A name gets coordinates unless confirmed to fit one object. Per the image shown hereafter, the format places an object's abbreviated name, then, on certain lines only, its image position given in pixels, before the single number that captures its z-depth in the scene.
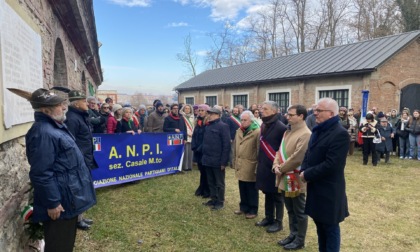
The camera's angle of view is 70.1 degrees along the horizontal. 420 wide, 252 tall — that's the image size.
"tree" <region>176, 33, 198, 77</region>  44.53
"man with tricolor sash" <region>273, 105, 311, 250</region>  4.10
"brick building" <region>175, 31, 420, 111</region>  15.44
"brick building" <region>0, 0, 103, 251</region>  2.69
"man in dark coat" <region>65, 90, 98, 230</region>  4.32
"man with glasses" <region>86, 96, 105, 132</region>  6.67
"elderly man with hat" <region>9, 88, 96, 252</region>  2.53
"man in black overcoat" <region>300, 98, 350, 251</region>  3.23
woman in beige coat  5.21
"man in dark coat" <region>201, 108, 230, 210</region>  5.66
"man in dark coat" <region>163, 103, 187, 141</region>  8.39
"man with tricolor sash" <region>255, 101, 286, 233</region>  4.71
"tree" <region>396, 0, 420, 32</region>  21.02
